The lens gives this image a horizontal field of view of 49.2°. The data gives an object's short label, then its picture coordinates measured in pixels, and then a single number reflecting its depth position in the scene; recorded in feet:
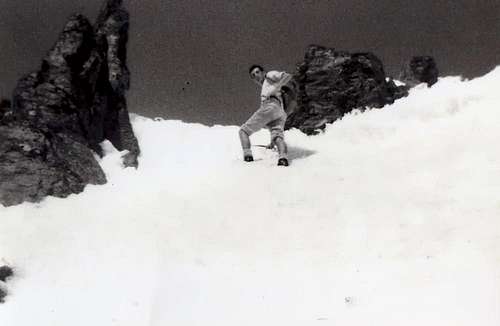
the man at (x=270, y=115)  44.62
